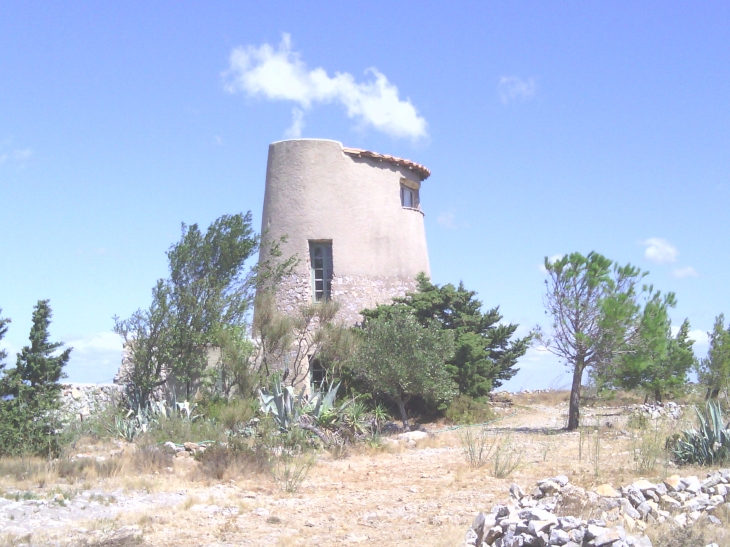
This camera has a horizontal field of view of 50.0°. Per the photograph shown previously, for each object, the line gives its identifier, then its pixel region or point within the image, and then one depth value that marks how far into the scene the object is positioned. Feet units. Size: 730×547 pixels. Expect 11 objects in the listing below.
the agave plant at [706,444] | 40.50
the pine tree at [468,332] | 71.67
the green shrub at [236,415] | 54.13
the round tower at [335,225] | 74.49
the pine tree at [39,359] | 47.39
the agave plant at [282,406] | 50.80
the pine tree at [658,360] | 62.54
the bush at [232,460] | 40.75
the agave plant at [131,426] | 53.67
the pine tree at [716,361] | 77.20
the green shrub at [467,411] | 69.00
